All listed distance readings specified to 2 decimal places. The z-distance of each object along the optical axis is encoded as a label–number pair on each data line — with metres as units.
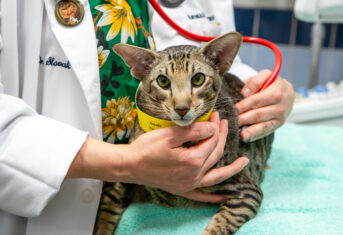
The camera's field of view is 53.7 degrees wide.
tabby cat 0.83
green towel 0.87
